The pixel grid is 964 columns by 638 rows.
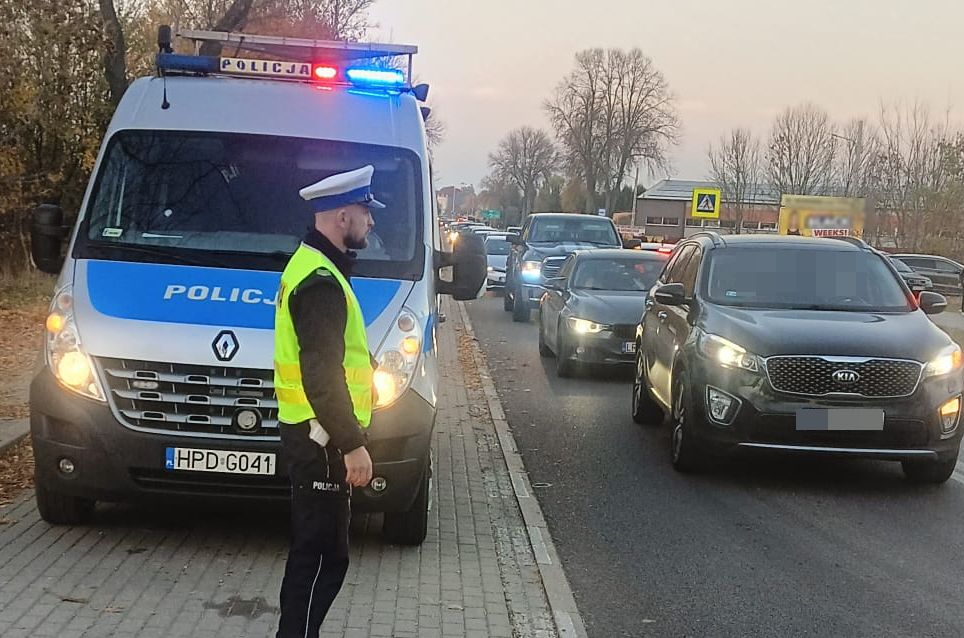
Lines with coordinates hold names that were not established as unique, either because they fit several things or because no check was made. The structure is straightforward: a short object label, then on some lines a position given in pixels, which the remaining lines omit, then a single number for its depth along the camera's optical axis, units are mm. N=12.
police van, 5309
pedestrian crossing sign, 51375
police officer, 3654
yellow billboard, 35812
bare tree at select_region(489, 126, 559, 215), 117125
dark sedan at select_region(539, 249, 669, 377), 13273
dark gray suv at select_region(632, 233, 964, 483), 7469
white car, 30312
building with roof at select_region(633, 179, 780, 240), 99812
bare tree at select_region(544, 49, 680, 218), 84312
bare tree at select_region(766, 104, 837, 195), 59688
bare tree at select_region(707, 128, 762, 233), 66500
